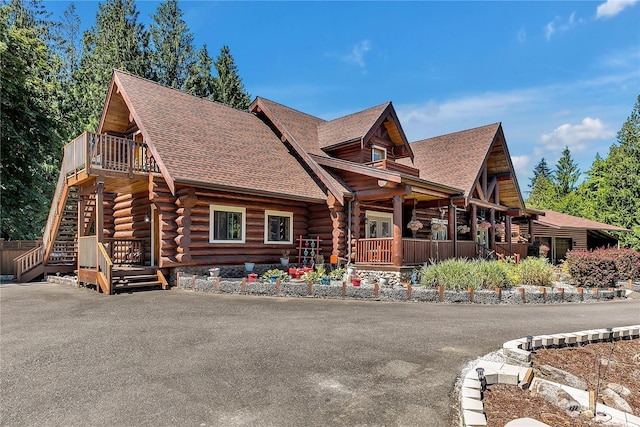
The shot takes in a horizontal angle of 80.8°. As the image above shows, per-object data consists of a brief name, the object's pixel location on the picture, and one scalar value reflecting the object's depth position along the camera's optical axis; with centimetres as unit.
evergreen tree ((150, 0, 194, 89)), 3369
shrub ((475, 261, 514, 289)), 1201
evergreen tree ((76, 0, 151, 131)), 2761
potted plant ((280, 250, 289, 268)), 1534
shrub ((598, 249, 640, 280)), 1577
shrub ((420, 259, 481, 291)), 1148
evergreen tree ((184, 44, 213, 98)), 3375
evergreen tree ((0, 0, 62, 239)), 1903
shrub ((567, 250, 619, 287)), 1393
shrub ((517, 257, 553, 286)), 1388
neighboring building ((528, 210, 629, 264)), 2702
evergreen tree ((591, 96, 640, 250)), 2869
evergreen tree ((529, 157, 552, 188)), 8312
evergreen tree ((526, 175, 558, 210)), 4755
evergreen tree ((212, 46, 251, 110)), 3350
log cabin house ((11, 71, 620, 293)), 1258
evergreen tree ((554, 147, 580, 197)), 5117
